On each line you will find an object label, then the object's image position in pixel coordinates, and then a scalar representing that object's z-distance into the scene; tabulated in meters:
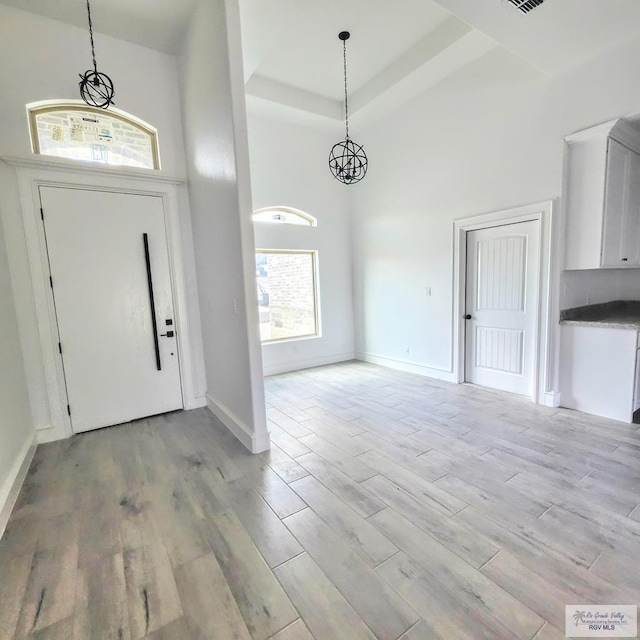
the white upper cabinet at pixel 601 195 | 3.15
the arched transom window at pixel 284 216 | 5.22
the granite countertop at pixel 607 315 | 3.21
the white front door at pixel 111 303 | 3.17
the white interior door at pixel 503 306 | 3.75
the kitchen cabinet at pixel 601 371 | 3.14
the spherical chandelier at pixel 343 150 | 3.72
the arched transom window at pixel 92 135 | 3.10
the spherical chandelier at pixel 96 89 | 2.90
